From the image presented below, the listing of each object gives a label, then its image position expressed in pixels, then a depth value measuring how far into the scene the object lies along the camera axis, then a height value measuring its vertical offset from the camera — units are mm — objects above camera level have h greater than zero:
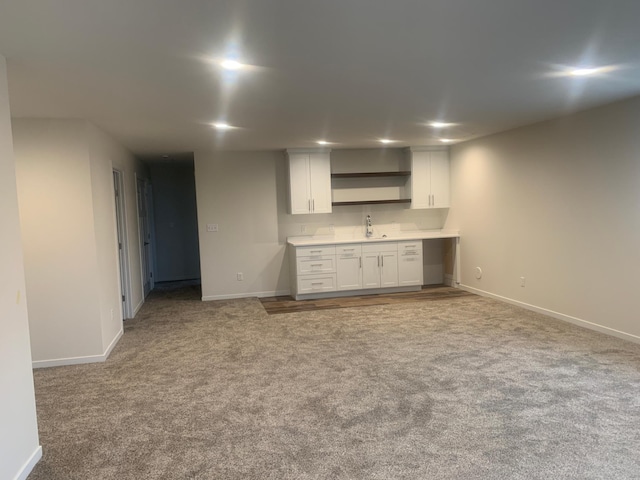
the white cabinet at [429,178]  7645 +407
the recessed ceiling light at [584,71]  3266 +895
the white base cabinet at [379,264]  7332 -928
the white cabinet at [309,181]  7273 +394
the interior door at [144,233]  7887 -386
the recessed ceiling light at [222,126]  4949 +891
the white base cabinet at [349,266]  7242 -928
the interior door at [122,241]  6094 -371
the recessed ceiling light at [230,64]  2832 +883
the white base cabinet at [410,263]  7449 -943
